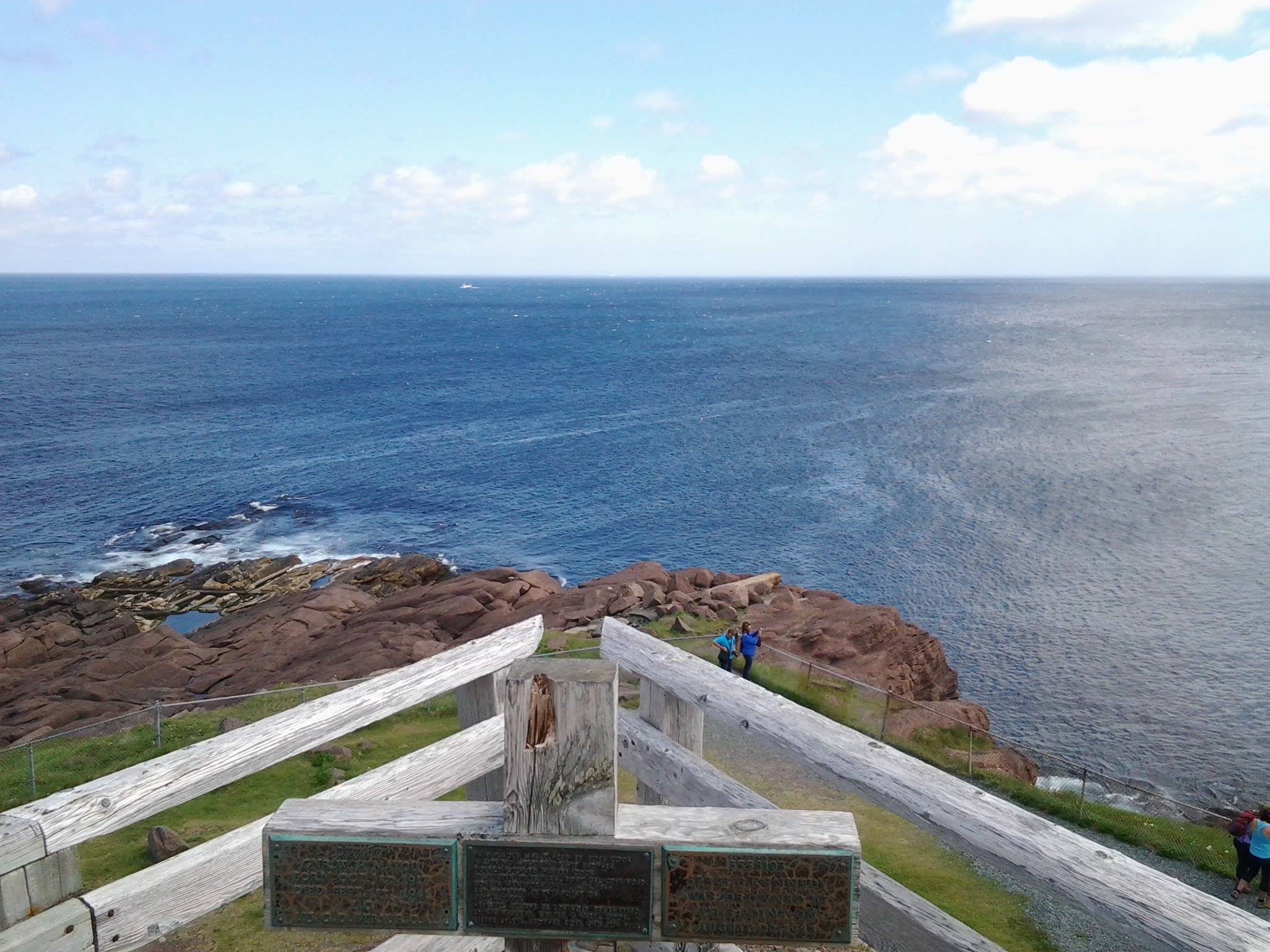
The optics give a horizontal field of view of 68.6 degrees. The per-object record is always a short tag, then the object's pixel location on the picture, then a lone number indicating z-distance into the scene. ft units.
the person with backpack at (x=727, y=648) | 51.85
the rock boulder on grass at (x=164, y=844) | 28.07
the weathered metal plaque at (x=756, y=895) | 12.12
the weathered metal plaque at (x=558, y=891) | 12.43
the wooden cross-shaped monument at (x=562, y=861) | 12.16
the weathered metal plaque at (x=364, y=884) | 12.48
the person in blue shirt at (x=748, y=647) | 56.59
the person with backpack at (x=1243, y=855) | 38.01
